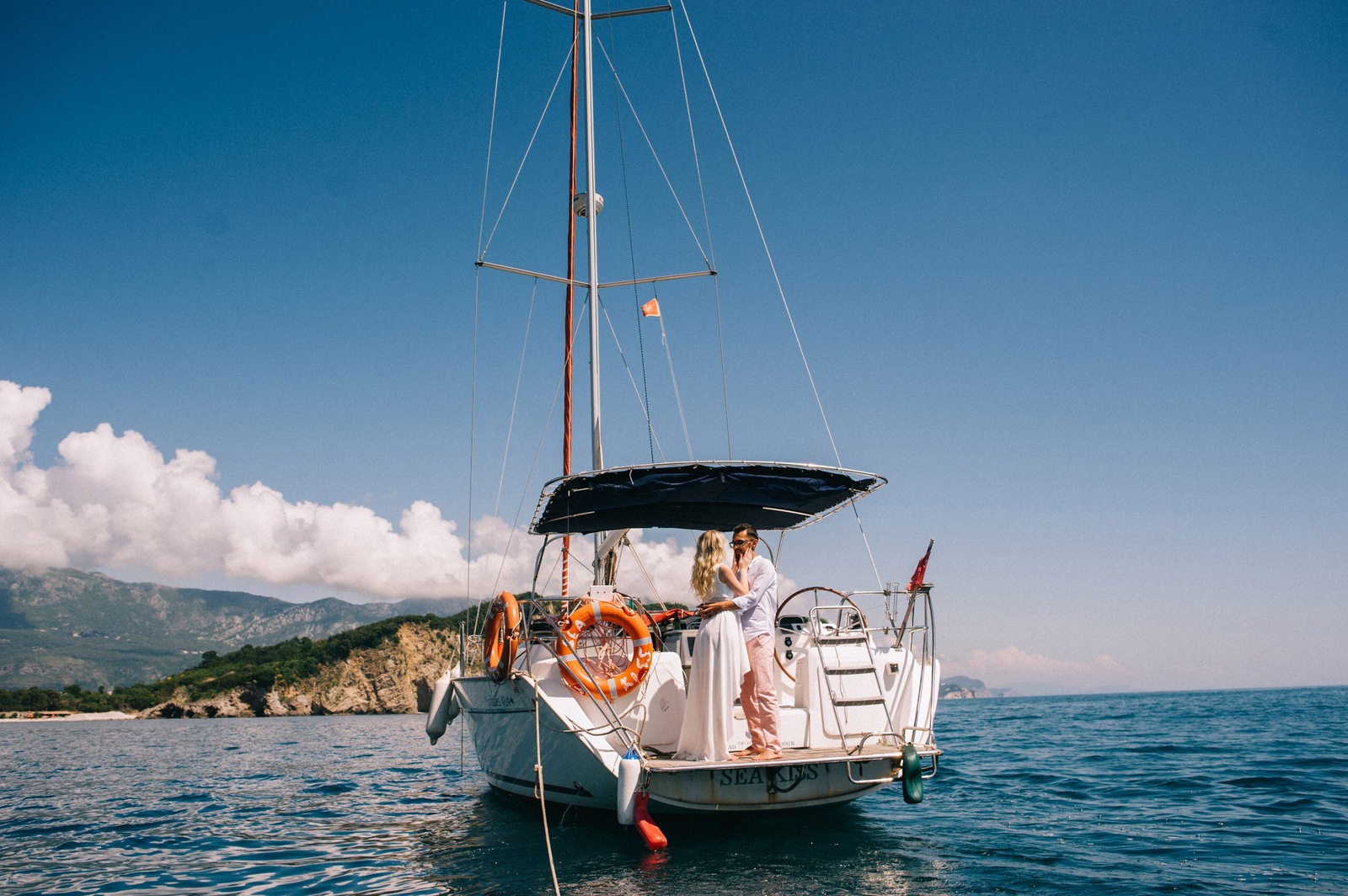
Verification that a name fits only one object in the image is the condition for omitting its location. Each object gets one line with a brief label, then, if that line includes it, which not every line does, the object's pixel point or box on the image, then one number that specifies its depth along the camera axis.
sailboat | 7.22
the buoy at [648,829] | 6.80
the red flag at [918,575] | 8.34
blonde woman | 6.98
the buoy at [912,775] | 7.15
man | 7.13
